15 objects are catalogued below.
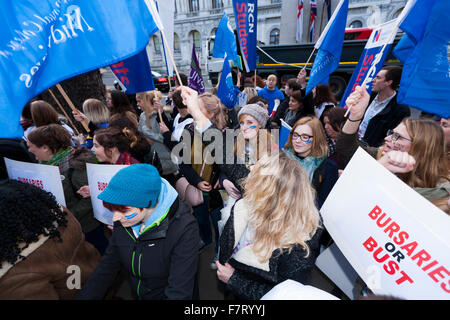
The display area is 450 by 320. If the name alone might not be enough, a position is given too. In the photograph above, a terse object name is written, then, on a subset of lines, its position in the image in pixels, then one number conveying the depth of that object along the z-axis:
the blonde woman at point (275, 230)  1.30
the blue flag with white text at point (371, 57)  2.52
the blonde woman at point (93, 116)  3.51
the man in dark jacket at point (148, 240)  1.25
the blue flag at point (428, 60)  2.01
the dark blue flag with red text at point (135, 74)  2.54
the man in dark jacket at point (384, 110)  3.20
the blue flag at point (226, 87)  3.45
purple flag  3.67
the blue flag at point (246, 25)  4.00
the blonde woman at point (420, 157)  1.53
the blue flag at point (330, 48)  3.07
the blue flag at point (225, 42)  4.27
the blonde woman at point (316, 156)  2.11
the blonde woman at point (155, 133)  2.91
